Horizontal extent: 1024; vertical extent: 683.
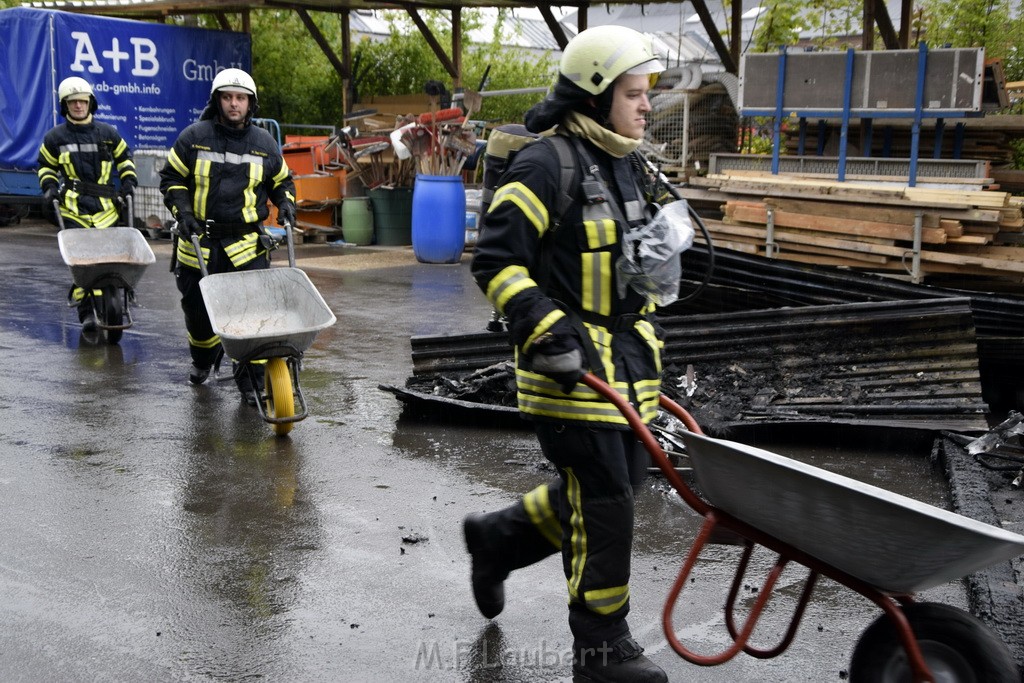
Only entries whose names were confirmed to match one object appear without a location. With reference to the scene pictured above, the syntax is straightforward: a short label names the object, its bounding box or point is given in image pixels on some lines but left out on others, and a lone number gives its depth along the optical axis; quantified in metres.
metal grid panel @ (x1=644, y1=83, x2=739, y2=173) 13.52
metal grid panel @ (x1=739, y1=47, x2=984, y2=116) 9.91
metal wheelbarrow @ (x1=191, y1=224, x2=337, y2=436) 5.97
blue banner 16.98
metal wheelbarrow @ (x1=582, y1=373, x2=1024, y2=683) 2.48
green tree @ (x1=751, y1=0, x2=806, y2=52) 14.95
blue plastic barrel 14.06
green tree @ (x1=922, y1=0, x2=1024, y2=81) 13.39
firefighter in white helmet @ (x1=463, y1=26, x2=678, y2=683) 3.27
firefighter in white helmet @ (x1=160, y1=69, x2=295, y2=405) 6.75
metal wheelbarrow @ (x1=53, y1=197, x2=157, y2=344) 8.51
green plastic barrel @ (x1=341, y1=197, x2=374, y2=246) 15.99
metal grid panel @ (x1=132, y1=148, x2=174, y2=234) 16.80
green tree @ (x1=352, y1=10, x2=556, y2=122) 19.59
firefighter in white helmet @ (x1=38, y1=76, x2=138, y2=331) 8.98
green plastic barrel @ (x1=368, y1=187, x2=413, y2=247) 15.91
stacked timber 8.32
